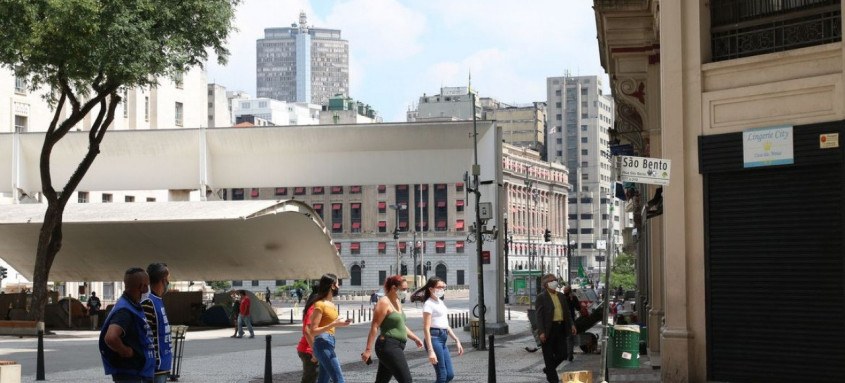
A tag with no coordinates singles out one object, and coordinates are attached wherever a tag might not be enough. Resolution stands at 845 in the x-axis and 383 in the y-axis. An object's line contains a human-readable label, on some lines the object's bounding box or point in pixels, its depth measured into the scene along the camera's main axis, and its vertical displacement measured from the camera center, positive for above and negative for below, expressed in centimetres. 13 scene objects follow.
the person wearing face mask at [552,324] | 1847 -132
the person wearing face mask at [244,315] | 4175 -256
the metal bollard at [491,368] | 1817 -189
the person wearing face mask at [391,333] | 1402 -108
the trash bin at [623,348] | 2064 -186
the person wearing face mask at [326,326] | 1359 -96
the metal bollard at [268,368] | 1662 -172
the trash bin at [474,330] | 3391 -255
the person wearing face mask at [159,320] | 980 -64
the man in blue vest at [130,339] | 929 -74
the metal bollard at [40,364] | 2178 -213
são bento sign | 1307 +63
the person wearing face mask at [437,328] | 1568 -118
